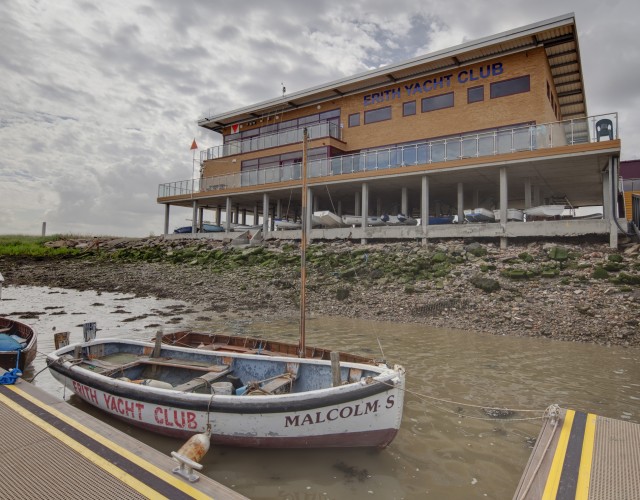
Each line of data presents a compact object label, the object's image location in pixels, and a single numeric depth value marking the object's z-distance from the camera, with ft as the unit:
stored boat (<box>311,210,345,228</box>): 87.71
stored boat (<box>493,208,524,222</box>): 68.69
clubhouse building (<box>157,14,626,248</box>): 66.18
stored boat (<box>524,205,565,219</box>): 66.64
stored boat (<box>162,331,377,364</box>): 28.04
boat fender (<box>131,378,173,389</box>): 22.54
